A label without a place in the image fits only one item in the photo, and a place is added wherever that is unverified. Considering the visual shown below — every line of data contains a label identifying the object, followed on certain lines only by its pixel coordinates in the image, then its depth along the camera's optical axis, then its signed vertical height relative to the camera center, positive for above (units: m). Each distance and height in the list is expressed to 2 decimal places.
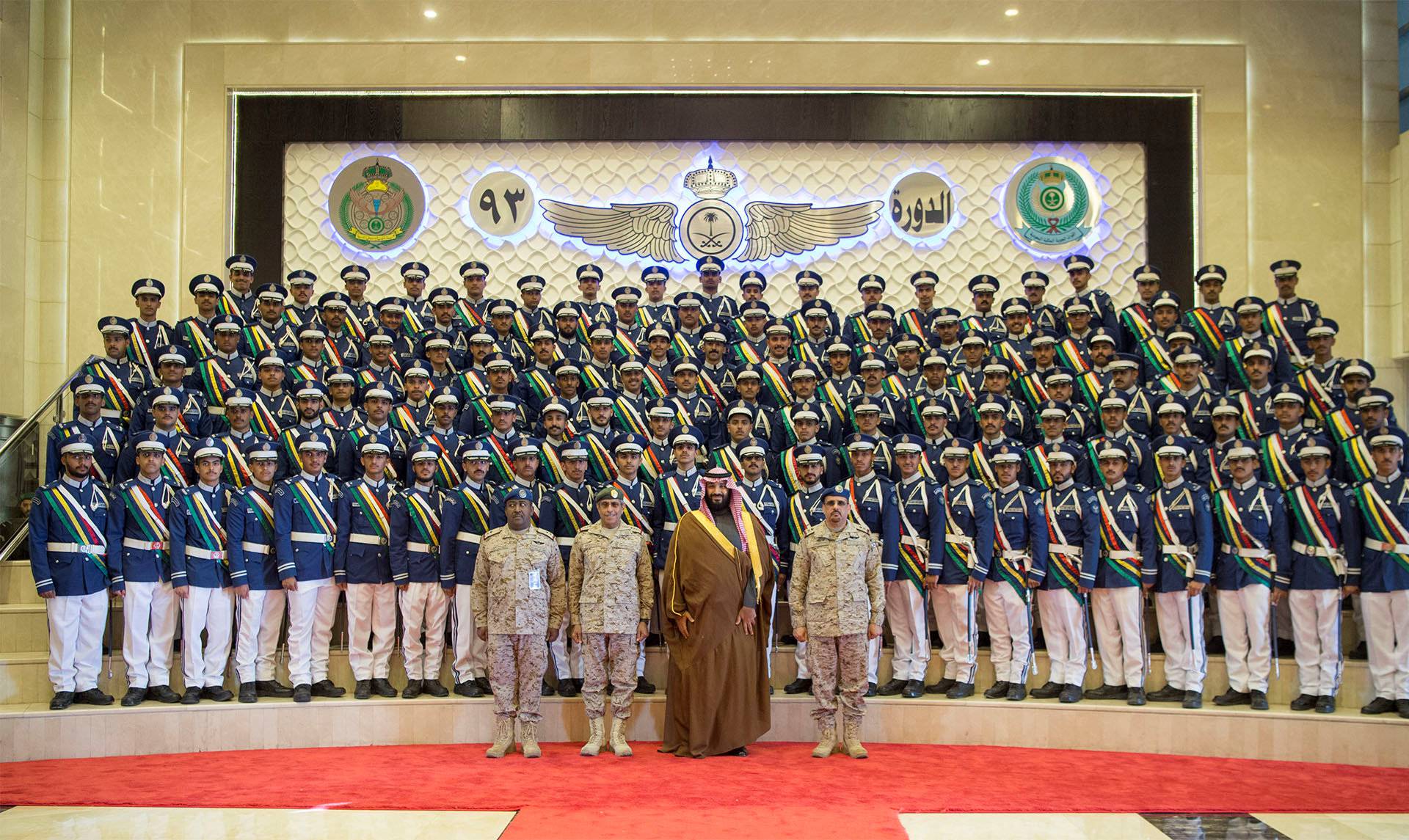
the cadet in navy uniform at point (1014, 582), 8.98 -1.04
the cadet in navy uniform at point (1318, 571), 8.57 -0.93
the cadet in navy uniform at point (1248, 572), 8.70 -0.95
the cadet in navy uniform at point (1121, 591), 8.84 -1.09
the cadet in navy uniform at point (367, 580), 8.95 -1.01
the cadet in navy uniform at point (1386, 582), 8.43 -1.00
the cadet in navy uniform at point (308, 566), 8.86 -0.90
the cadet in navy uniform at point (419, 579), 8.92 -1.00
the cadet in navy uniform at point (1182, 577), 8.76 -0.98
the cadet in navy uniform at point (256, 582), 8.77 -1.00
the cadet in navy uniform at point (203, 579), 8.66 -0.97
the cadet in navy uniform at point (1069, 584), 8.91 -1.05
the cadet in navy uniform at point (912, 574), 9.04 -0.99
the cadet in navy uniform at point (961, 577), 9.01 -1.00
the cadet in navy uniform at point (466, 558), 8.90 -0.85
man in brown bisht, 8.16 -1.26
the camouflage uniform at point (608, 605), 8.26 -1.10
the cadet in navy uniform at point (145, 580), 8.62 -0.97
